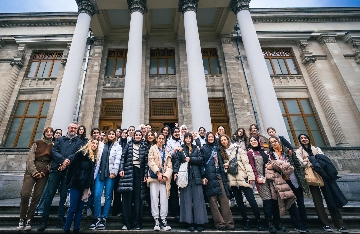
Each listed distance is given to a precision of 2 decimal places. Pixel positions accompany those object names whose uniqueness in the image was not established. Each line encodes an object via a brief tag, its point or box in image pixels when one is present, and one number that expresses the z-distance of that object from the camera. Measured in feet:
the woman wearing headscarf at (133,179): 12.23
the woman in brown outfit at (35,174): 12.01
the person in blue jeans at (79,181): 11.11
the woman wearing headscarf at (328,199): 12.46
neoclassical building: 31.68
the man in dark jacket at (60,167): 12.14
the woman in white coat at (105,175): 12.22
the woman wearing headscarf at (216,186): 12.15
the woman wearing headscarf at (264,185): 12.21
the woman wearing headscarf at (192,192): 12.05
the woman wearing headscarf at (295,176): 12.62
